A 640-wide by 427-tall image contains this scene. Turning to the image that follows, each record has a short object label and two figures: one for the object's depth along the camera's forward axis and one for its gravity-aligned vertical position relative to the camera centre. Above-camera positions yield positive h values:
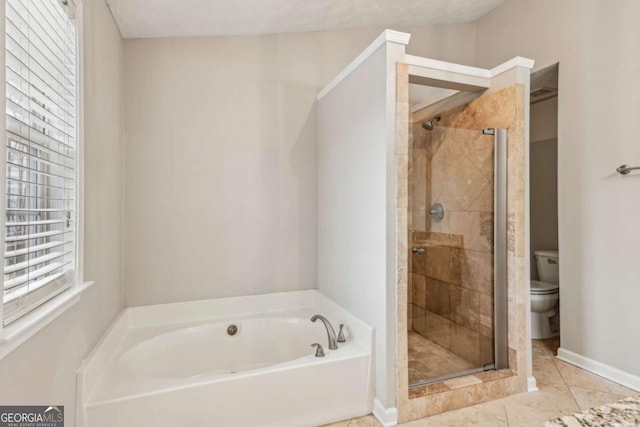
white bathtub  1.66 -0.87
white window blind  1.10 +0.21
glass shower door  2.29 -0.22
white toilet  3.09 -0.83
